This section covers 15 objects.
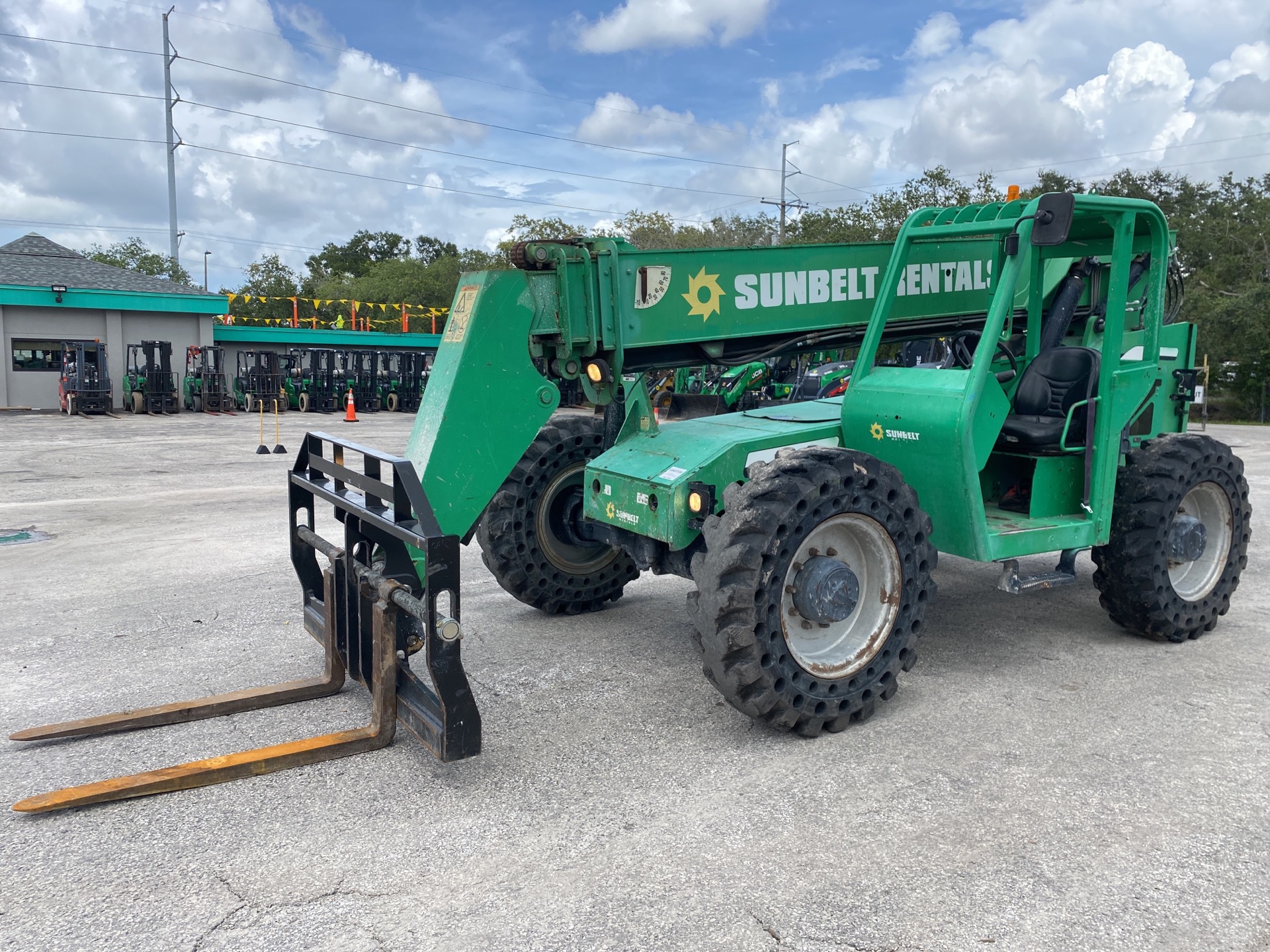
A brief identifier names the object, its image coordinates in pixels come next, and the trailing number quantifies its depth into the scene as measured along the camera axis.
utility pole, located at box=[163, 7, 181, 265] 52.84
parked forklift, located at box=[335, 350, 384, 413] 33.47
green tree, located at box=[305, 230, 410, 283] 78.62
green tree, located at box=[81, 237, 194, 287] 53.38
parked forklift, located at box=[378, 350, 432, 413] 34.22
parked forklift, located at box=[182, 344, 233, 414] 30.73
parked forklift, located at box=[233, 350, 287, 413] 31.89
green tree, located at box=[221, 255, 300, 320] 59.16
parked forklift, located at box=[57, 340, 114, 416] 27.86
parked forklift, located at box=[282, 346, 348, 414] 32.78
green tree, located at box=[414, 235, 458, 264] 80.38
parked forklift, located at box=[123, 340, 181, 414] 29.70
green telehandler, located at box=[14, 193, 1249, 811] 4.26
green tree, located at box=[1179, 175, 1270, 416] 32.12
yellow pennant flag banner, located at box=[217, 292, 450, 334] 38.84
